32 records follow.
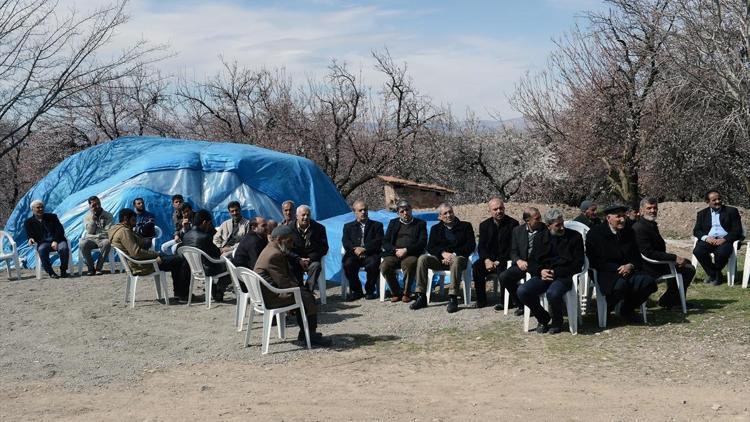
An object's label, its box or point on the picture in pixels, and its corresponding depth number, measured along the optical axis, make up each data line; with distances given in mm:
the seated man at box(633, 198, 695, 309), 8883
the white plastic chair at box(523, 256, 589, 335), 7938
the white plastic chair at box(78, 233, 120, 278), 12438
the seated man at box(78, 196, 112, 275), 12523
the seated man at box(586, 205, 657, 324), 8234
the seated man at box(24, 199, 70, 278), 12422
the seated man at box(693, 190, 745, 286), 10359
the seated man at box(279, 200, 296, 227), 10523
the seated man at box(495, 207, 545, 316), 8594
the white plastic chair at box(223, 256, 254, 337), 8555
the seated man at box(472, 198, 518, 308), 9406
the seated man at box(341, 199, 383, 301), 10328
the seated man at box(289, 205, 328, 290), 10023
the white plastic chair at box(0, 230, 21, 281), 12288
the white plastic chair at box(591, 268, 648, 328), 8211
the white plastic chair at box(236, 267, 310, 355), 7590
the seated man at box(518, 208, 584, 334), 8039
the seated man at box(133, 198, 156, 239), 12617
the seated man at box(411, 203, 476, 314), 9578
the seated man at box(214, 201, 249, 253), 10805
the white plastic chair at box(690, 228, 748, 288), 10115
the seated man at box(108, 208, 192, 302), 9906
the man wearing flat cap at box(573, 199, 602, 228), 10266
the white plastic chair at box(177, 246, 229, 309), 9844
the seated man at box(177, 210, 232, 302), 9930
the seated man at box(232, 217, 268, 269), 8602
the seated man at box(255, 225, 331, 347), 7676
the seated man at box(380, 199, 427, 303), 9906
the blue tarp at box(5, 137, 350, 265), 13469
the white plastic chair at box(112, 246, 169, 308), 9945
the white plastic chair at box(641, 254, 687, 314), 8688
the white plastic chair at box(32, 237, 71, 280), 12383
